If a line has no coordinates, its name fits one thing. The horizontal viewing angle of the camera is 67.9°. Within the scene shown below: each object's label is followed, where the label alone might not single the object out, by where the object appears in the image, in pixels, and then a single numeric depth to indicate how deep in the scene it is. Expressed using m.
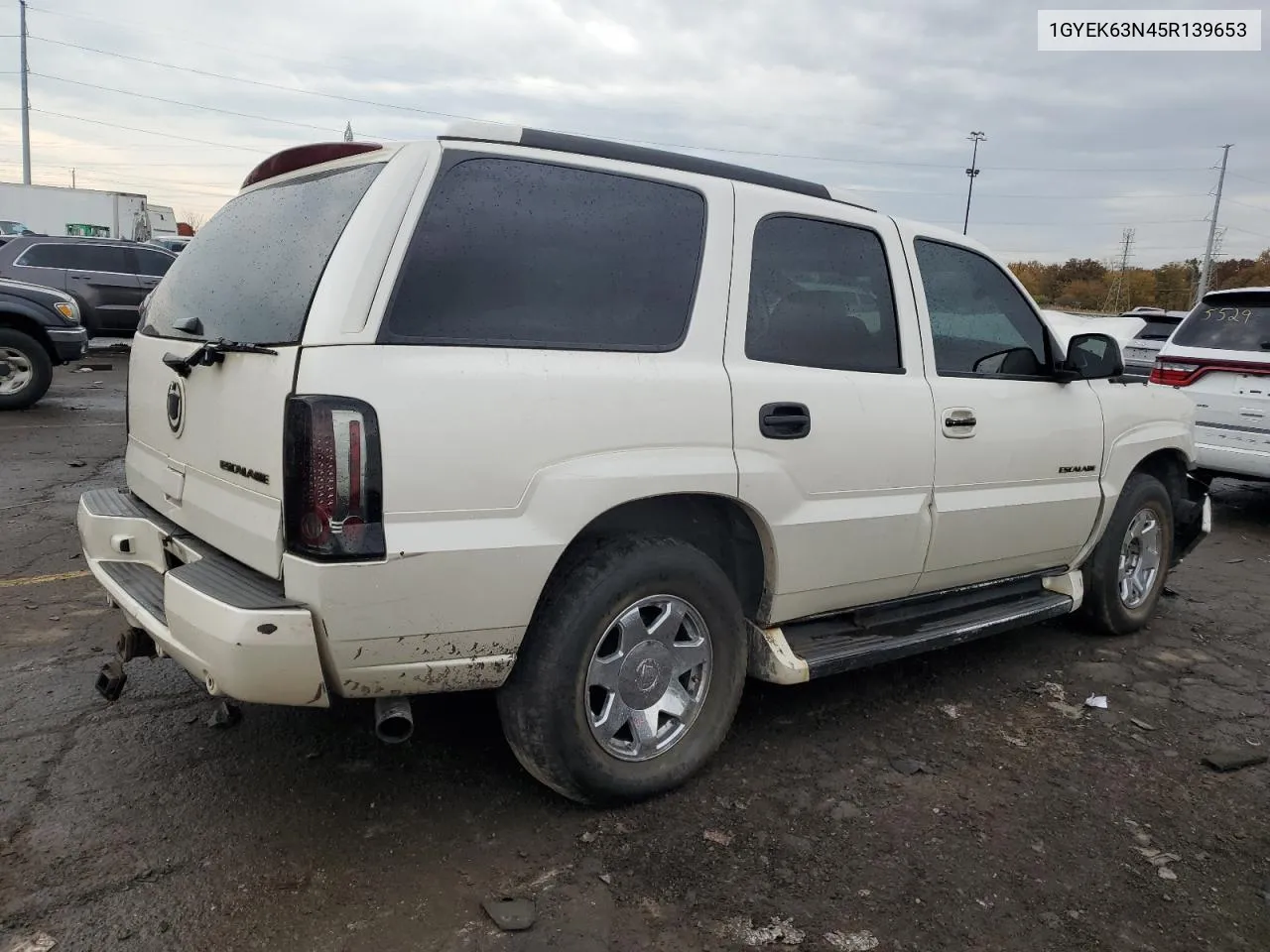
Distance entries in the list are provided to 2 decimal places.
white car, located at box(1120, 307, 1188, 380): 11.08
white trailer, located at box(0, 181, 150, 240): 33.94
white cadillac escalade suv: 2.34
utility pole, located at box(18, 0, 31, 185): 41.12
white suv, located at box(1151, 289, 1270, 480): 7.02
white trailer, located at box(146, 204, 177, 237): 39.62
